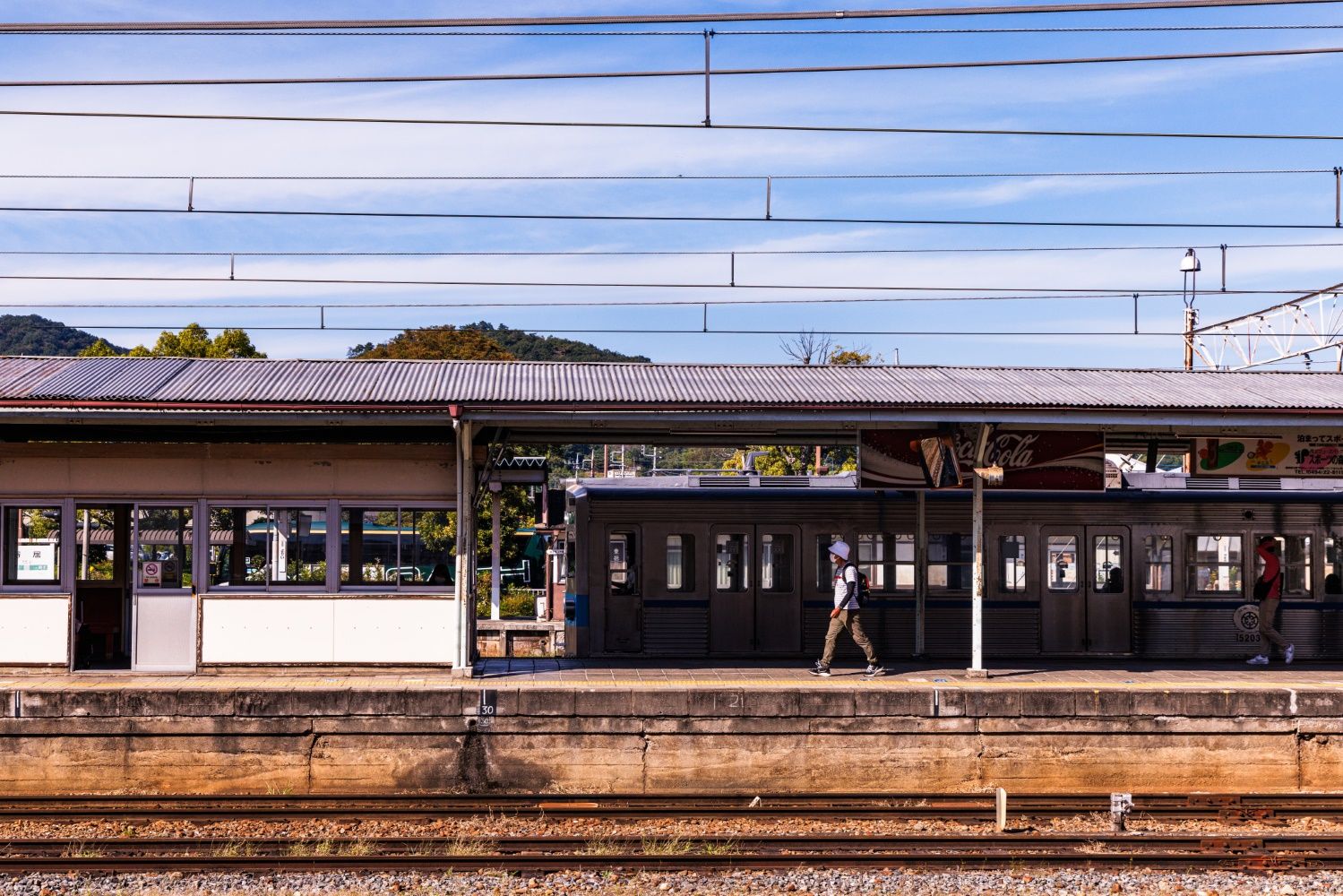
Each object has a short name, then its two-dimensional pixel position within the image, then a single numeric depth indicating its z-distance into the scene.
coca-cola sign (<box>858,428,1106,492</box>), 15.70
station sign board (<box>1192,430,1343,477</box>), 15.96
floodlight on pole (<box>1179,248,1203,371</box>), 27.24
